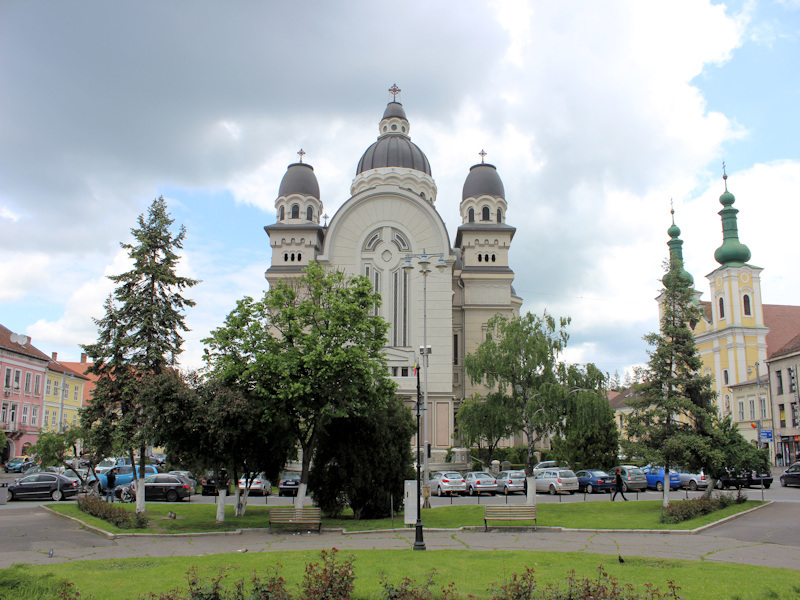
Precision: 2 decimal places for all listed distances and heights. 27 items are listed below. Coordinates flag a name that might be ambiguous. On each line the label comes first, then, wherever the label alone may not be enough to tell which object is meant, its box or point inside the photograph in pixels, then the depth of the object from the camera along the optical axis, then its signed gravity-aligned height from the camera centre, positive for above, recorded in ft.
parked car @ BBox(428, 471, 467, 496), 110.63 -11.60
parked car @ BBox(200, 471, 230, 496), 113.09 -12.62
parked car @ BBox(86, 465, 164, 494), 104.88 -10.82
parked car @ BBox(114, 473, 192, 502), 100.89 -11.75
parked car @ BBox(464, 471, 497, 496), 110.93 -11.56
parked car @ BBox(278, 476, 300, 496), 107.65 -11.93
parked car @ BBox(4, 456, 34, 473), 147.19 -12.55
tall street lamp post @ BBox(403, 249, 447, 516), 82.74 +20.11
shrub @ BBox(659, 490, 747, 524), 64.75 -9.20
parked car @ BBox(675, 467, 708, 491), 109.19 -10.57
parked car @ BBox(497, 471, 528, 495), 108.06 -11.08
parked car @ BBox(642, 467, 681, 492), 110.36 -10.41
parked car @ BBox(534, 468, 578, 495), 107.04 -10.76
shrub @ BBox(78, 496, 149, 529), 62.95 -10.47
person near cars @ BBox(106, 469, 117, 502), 86.89 -9.77
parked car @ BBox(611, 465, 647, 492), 109.10 -10.37
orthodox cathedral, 183.83 +50.09
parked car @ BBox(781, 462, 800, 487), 110.73 -9.54
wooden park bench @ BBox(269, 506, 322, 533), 62.85 -9.93
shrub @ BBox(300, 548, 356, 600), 29.31 -7.93
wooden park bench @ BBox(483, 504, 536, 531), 62.39 -9.31
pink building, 178.50 +6.30
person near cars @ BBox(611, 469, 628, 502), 91.25 -9.21
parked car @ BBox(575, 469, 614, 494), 107.04 -10.64
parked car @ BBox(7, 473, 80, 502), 97.35 -11.55
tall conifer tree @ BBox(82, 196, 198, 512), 77.36 +10.18
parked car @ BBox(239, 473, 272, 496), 109.91 -12.35
